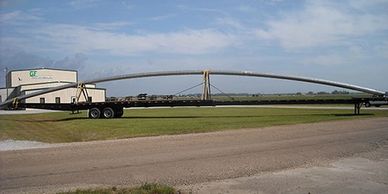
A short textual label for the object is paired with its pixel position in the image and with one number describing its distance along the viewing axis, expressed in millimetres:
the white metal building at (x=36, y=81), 79488
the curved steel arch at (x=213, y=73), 44562
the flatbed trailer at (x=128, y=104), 38656
